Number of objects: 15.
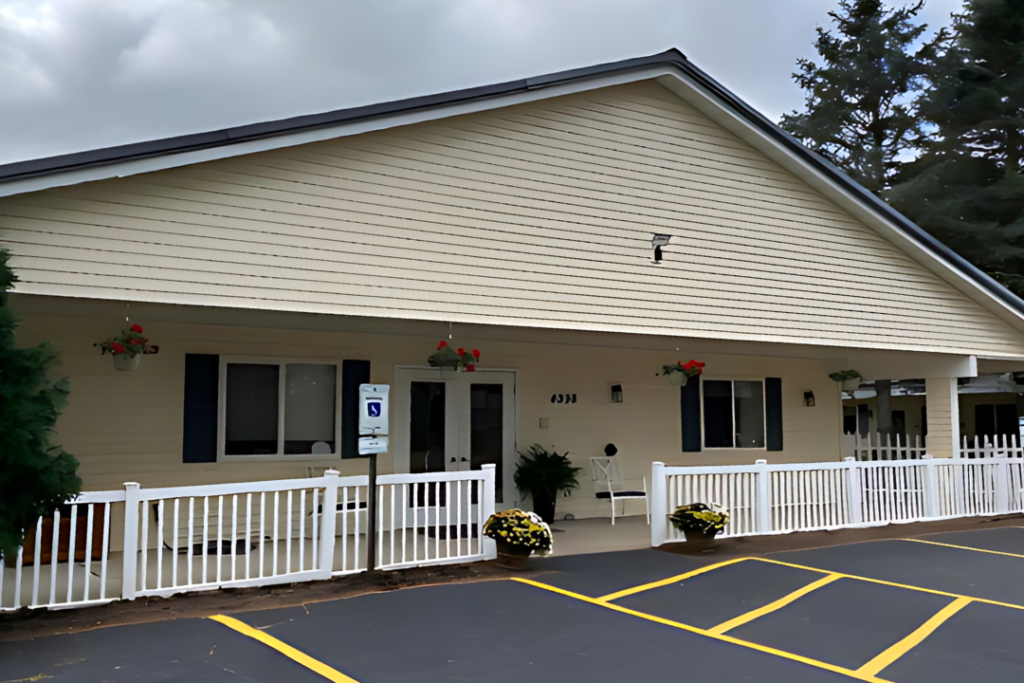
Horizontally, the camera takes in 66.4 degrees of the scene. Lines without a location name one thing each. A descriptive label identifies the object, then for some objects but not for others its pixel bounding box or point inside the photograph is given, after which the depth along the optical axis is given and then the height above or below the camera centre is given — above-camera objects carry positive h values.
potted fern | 10.62 -0.91
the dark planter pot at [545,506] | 10.66 -1.28
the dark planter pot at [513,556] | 7.46 -1.38
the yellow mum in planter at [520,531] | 7.46 -1.14
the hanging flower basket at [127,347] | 7.41 +0.65
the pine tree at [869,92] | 26.80 +11.19
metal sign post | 6.93 -0.13
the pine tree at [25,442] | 5.08 -0.18
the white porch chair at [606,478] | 11.39 -0.97
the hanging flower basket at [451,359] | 8.33 +0.58
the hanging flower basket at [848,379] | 12.89 +0.51
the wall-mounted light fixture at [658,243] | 9.34 +2.00
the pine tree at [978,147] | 22.16 +8.01
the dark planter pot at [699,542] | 8.53 -1.43
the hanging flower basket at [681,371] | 10.56 +0.54
